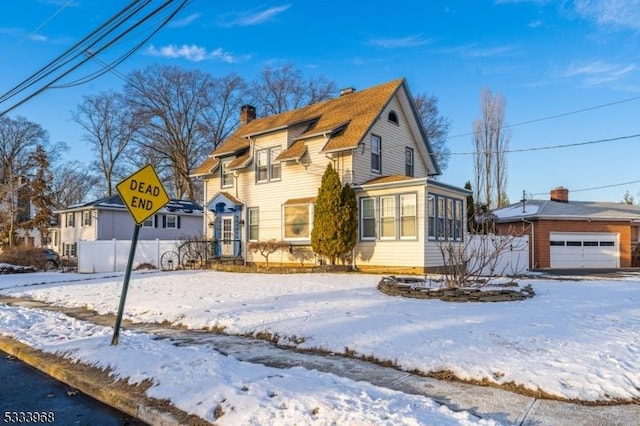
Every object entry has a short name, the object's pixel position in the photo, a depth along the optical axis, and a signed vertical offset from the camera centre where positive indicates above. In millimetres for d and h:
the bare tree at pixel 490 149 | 35812 +6681
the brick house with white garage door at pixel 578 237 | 23297 -325
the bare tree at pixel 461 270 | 9992 -899
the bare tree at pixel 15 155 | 35344 +8464
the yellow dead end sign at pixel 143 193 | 6301 +578
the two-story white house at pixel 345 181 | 16406 +2165
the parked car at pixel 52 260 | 24547 -1649
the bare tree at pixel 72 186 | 54781 +5979
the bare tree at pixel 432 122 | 38344 +9496
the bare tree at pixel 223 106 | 40969 +11776
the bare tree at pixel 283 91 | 40031 +12934
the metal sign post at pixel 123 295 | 6445 -919
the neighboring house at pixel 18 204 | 34562 +2412
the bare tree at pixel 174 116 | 38719 +10333
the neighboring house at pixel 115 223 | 32188 +767
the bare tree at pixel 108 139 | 43688 +9287
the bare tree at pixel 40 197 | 34500 +2802
